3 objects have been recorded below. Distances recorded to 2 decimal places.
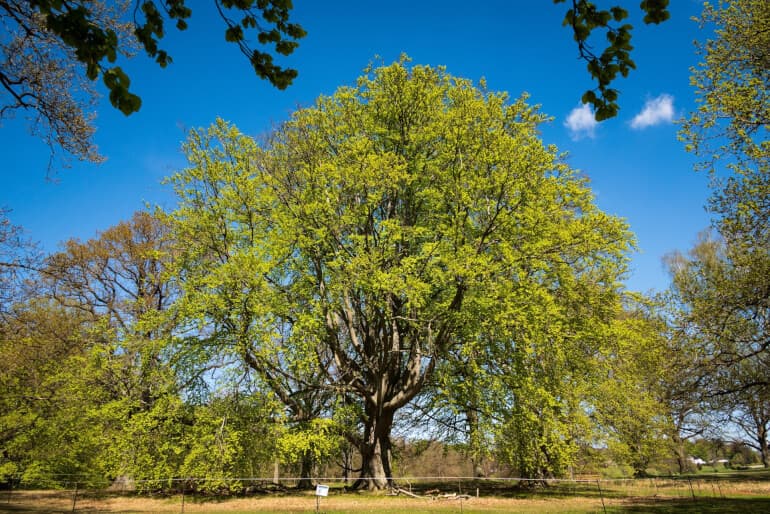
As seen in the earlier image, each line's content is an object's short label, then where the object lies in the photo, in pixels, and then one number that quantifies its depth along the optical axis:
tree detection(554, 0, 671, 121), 3.20
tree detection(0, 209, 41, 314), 8.13
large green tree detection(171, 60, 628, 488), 15.87
